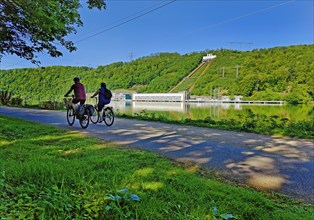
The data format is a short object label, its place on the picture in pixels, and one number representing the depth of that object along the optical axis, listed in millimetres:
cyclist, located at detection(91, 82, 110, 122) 9570
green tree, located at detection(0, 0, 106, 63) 5625
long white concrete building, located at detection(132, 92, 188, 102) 79188
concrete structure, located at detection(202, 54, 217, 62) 121606
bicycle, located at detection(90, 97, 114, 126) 9641
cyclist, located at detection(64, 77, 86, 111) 8773
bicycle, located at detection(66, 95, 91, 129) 8656
